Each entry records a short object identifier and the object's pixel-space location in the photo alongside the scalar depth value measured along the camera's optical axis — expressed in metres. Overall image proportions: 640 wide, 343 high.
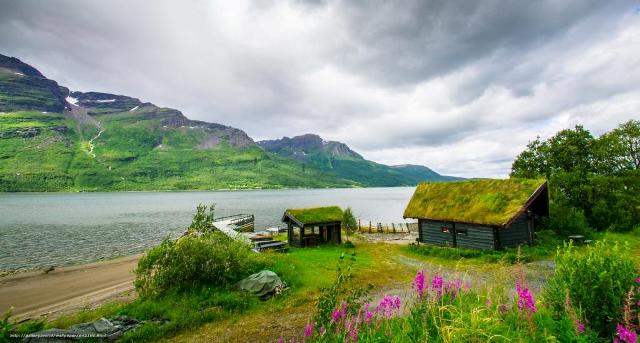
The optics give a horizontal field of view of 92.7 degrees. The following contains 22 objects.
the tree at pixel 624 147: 32.44
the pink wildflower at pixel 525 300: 5.56
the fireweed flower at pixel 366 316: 6.18
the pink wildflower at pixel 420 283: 6.40
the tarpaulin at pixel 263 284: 16.39
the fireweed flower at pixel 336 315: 6.00
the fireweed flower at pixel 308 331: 5.74
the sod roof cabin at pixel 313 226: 33.66
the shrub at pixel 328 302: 6.97
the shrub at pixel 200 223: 22.47
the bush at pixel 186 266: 16.31
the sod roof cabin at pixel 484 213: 24.47
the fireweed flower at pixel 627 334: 3.71
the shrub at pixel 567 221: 28.31
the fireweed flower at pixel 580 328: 4.50
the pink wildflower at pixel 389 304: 6.29
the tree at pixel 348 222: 40.13
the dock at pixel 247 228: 29.79
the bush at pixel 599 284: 6.30
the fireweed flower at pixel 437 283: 6.35
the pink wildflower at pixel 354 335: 5.20
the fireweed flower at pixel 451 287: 7.38
